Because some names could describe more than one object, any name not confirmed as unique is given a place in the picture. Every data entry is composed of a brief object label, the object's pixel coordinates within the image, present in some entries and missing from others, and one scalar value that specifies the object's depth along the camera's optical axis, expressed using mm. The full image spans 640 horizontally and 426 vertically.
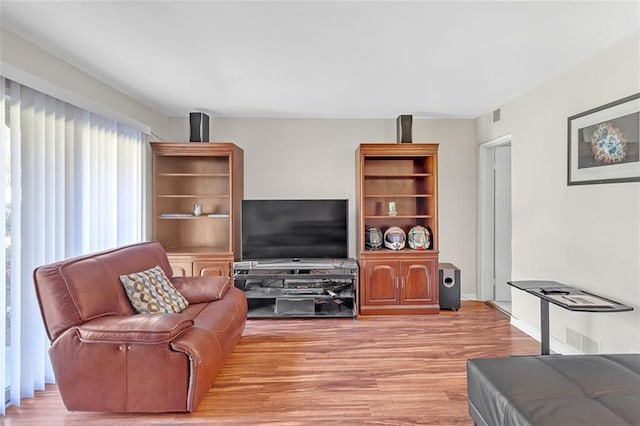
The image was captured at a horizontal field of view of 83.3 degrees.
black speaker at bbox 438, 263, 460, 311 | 4430
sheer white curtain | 2373
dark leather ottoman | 1445
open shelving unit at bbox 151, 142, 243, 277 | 4191
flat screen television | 4375
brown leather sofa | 2160
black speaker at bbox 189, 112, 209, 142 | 4371
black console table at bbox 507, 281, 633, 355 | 2326
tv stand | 4141
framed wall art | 2414
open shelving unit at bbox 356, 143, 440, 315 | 4277
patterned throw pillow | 2645
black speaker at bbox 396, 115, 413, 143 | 4453
